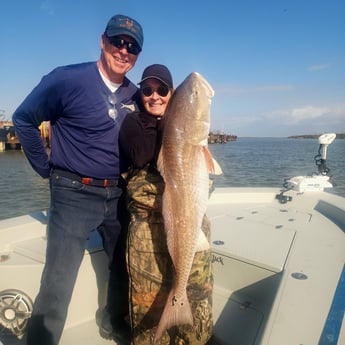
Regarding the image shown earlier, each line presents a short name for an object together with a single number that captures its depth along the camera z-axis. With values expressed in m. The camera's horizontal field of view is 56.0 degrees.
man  2.73
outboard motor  5.72
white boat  2.50
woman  2.60
